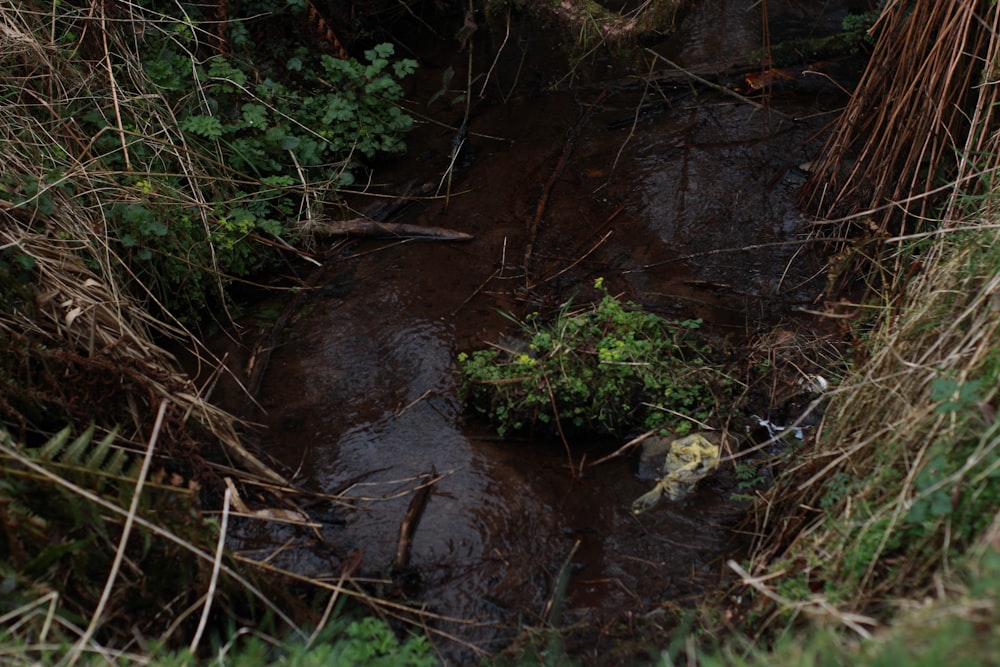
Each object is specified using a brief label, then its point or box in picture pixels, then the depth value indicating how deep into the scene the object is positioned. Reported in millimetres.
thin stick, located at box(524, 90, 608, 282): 4754
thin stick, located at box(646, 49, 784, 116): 5480
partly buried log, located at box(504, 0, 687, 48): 5789
